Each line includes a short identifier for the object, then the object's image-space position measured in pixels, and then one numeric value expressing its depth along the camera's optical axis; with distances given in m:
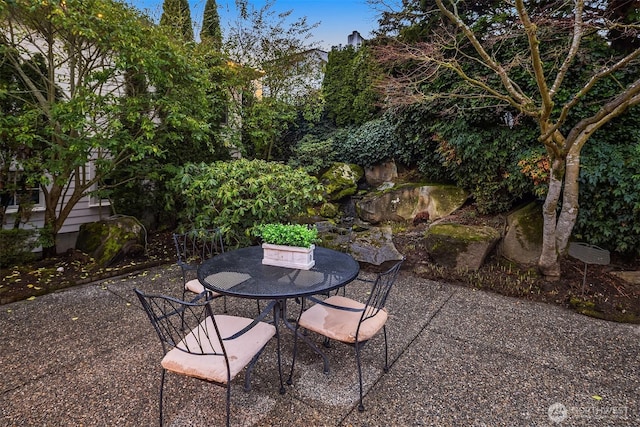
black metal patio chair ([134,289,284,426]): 1.66
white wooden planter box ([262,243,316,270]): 2.40
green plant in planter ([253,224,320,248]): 2.41
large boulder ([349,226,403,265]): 4.60
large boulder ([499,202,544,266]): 4.42
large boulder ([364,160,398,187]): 7.55
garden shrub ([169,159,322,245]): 4.25
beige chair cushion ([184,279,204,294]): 2.73
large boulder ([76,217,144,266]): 4.62
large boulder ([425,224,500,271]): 4.31
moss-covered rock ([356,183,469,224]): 6.04
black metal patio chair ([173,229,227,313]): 3.49
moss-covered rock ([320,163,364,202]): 7.58
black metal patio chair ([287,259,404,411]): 2.05
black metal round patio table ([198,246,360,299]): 2.00
